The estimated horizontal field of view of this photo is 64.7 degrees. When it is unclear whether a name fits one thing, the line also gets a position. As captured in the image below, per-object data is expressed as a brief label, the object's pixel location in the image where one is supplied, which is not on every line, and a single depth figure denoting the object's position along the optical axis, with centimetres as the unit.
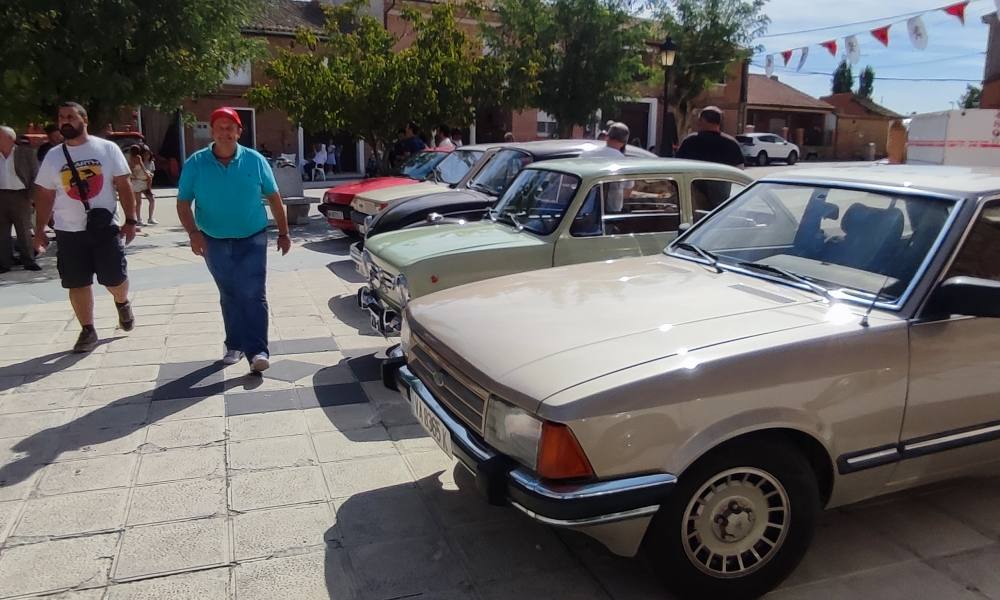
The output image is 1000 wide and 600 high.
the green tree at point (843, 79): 6712
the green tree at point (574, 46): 2095
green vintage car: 548
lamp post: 1977
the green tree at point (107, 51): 1022
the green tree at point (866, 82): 6986
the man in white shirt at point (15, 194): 926
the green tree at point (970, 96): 5831
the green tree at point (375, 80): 1423
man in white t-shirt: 574
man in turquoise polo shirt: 527
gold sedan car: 266
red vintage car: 1112
